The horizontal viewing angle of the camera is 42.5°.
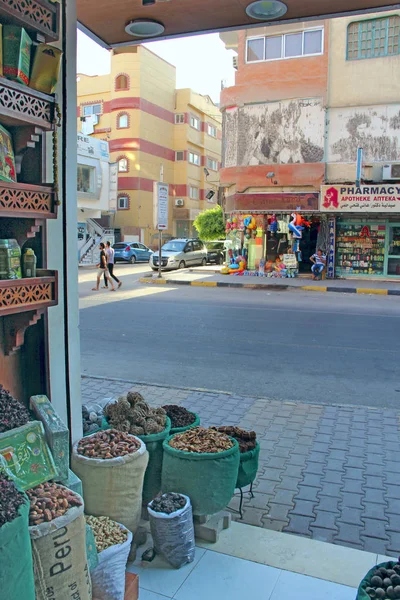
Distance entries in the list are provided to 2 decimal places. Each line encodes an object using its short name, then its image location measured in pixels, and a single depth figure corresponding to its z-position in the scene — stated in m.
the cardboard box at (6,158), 2.55
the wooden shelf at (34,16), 2.59
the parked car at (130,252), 35.31
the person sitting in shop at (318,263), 22.12
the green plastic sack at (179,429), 3.72
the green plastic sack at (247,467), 3.62
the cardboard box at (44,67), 2.67
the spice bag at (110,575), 2.45
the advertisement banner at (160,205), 20.75
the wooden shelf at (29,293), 2.52
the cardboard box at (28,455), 2.28
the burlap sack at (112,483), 2.88
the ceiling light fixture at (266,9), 3.78
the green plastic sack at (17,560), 1.80
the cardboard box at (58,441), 2.48
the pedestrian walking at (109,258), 18.39
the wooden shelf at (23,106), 2.47
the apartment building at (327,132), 21.27
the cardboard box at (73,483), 2.49
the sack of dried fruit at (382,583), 2.22
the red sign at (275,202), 22.14
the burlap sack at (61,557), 2.10
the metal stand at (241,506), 3.69
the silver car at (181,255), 27.27
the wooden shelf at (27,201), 2.51
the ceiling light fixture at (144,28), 4.16
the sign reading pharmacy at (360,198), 20.69
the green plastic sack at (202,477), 3.17
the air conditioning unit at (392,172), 20.61
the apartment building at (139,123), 45.34
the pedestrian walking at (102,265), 18.14
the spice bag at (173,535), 2.95
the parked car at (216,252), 31.98
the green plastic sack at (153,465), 3.45
